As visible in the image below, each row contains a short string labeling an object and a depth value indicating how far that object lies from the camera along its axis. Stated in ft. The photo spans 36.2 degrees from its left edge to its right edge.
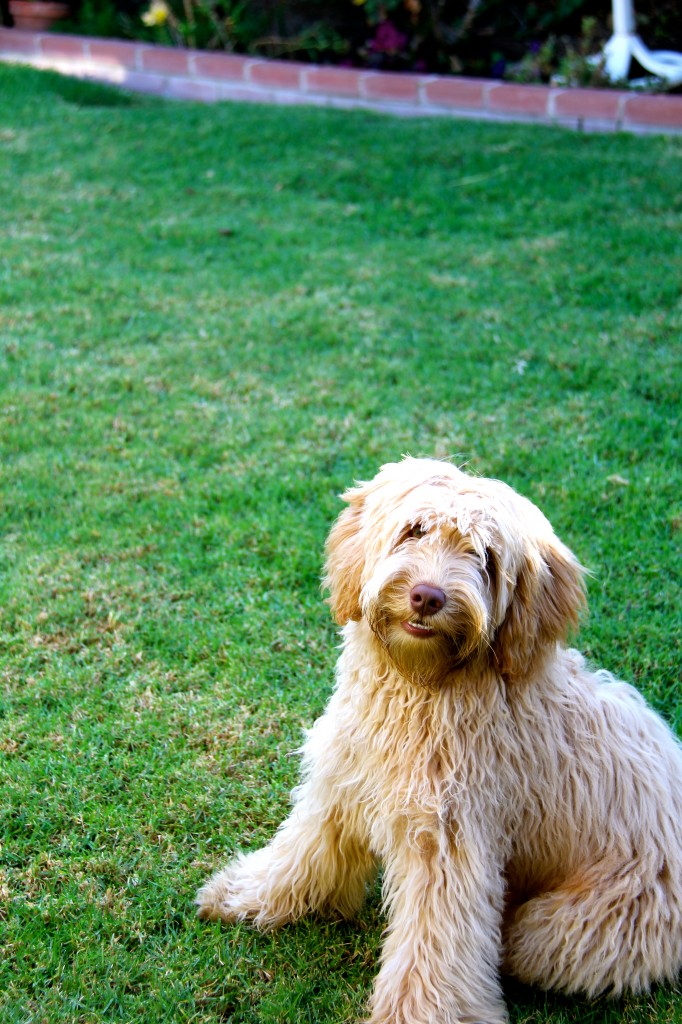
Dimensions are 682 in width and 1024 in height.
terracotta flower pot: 37.45
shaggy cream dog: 7.54
